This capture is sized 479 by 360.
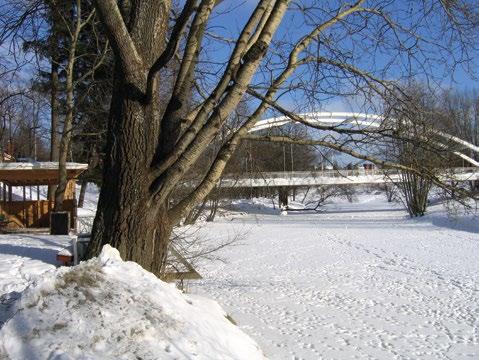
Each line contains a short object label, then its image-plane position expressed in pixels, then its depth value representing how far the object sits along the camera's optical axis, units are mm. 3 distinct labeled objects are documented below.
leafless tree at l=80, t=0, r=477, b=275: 4957
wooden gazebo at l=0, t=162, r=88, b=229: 21453
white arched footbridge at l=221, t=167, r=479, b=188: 58406
